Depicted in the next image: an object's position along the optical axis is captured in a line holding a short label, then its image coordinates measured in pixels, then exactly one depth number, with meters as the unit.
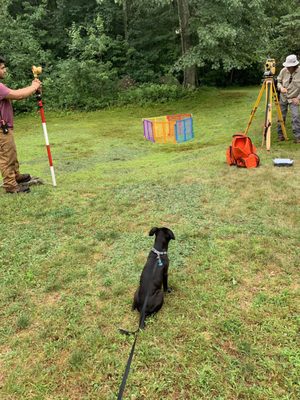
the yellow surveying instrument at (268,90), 6.82
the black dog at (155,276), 2.81
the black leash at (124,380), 1.89
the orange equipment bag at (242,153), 6.32
